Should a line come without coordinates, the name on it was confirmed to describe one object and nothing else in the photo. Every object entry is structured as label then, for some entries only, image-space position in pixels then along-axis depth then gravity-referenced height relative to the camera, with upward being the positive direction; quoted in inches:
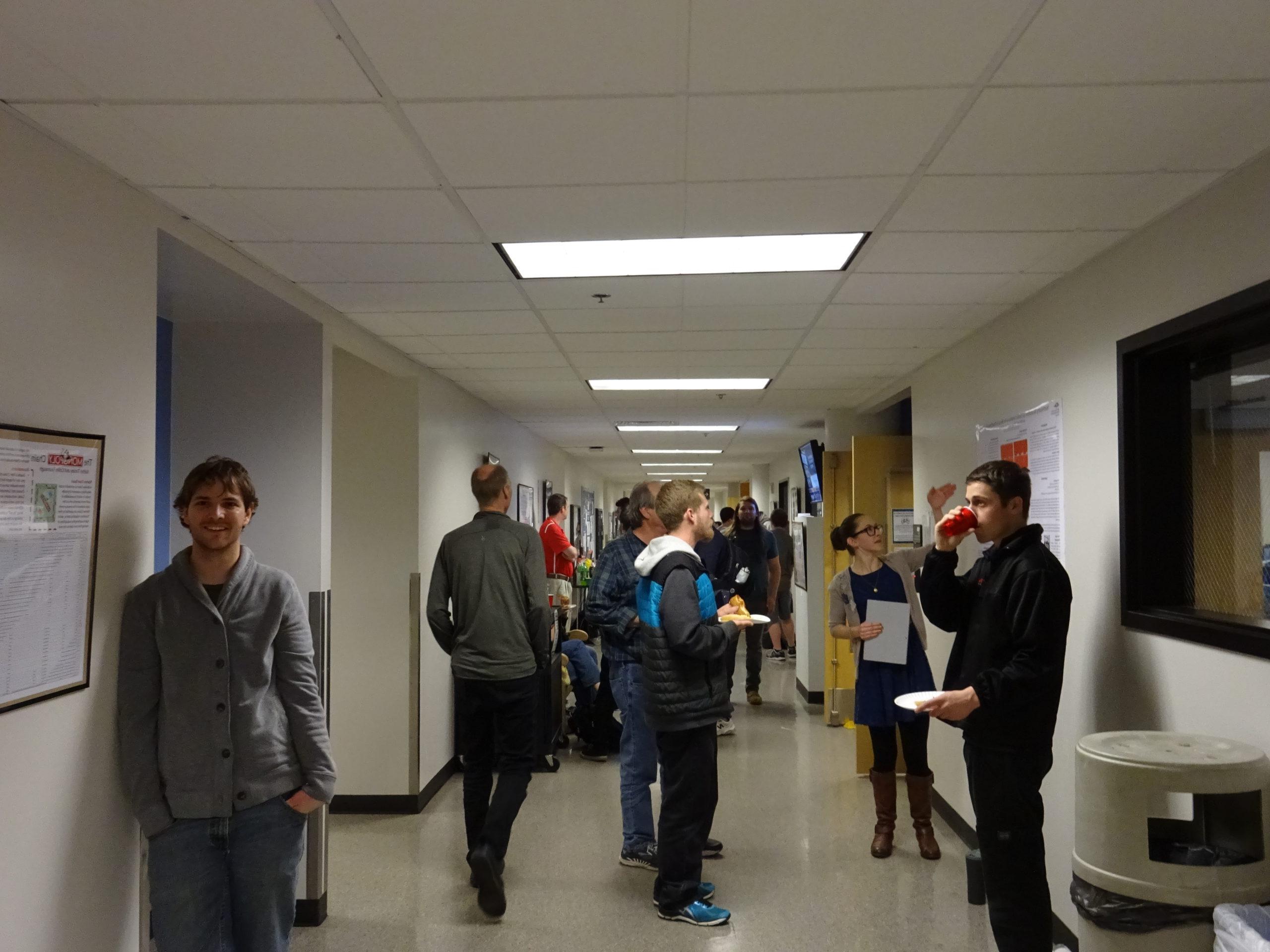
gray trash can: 81.4 -29.8
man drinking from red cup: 101.9 -22.0
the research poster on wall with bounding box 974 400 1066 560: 131.5 +9.2
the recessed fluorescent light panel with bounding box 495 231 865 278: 117.2 +34.7
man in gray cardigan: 88.5 -21.6
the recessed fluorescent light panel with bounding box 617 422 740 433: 347.9 +34.3
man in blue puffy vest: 127.1 -24.0
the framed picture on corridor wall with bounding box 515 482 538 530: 314.0 +4.3
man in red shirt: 262.7 -8.0
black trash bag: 82.4 -36.4
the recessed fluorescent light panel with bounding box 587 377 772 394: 234.5 +34.6
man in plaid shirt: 157.3 -26.4
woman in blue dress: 163.3 -30.5
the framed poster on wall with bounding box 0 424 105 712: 75.4 -3.6
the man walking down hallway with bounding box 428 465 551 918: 141.9 -20.8
